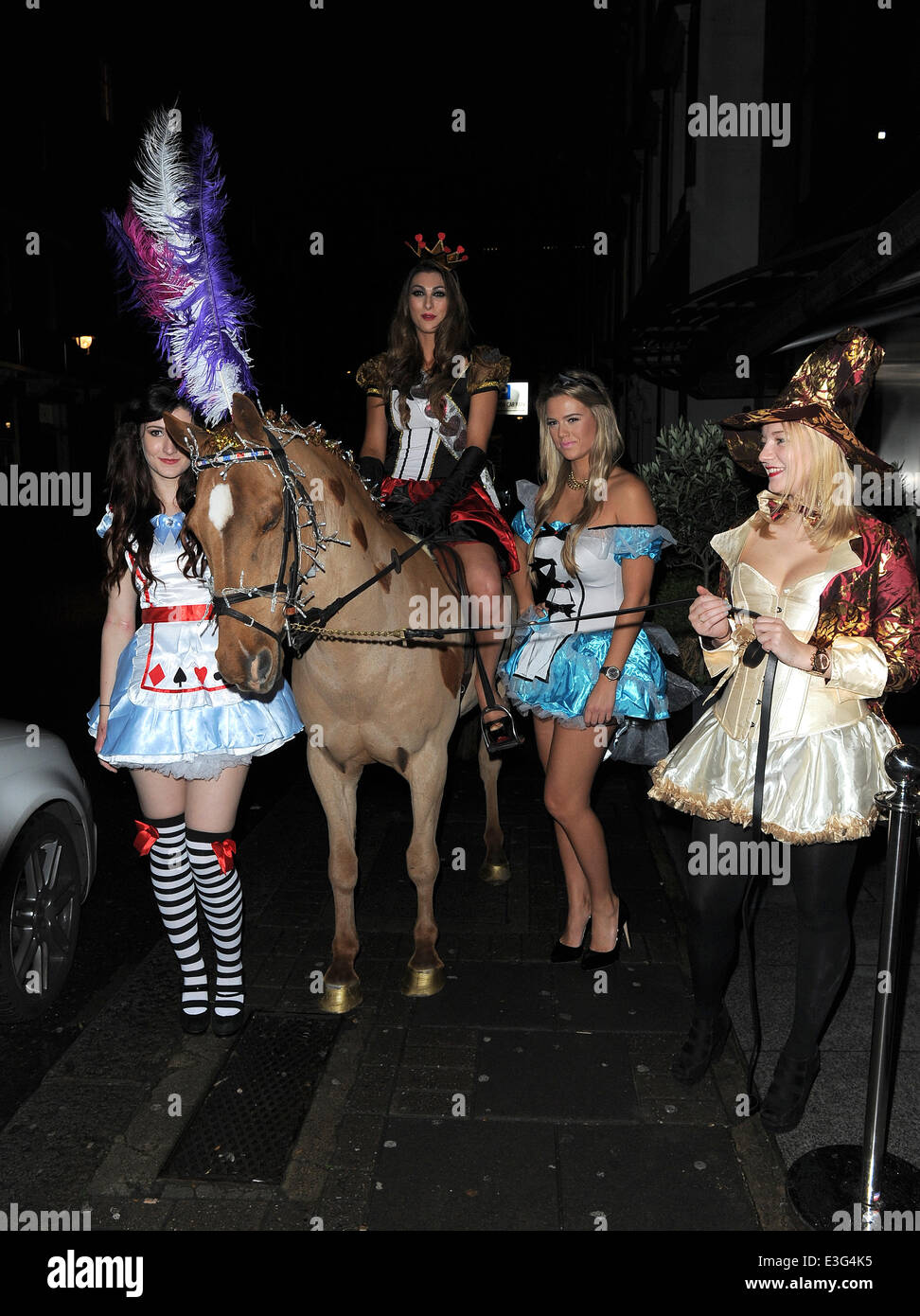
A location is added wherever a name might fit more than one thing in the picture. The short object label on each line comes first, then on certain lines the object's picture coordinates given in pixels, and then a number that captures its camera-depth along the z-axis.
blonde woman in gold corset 3.00
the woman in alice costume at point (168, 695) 3.63
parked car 4.00
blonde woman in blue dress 4.16
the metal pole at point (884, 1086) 2.81
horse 3.16
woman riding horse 4.71
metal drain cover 3.20
